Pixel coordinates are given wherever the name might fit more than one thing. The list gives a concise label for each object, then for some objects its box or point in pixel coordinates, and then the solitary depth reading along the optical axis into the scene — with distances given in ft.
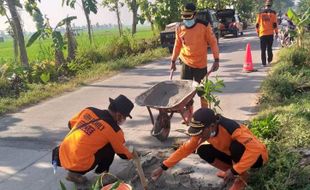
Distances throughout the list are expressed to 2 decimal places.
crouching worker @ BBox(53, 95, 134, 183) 12.99
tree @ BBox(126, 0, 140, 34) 73.52
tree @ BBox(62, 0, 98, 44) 46.32
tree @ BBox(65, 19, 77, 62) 42.37
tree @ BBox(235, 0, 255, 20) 142.90
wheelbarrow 17.40
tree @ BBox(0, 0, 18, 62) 44.52
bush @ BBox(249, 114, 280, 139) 15.78
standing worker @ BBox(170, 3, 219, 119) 19.45
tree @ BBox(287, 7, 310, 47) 33.88
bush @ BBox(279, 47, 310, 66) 30.42
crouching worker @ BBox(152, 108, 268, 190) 11.47
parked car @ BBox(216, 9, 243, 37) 82.28
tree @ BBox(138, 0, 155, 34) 68.64
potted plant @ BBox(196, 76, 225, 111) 15.64
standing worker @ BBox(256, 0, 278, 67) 33.71
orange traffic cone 34.37
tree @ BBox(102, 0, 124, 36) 87.32
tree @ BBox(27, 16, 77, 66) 38.19
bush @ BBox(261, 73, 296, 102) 22.15
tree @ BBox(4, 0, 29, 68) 37.76
